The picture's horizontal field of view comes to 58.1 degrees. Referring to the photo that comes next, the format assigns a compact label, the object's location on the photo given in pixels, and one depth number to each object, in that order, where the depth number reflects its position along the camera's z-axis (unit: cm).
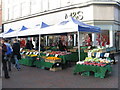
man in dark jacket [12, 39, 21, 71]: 616
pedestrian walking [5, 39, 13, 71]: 592
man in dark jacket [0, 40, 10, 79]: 502
